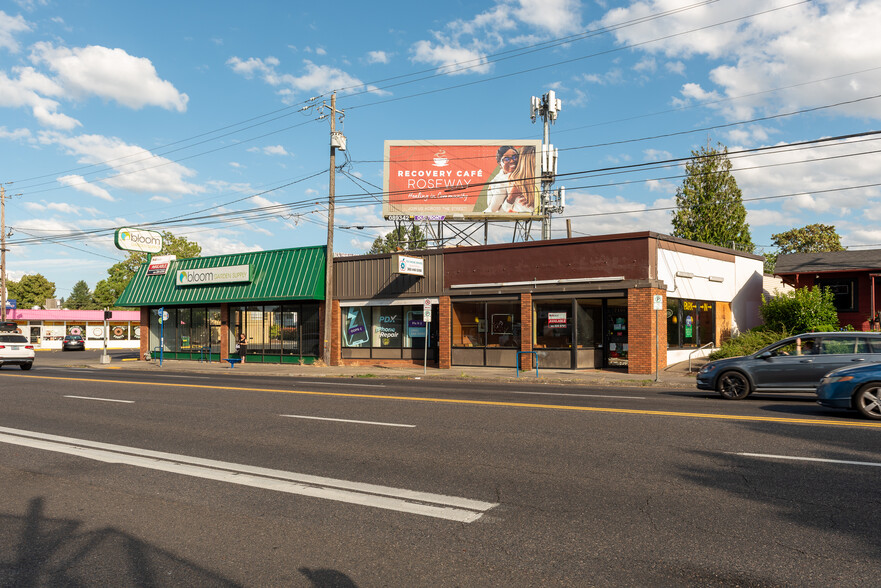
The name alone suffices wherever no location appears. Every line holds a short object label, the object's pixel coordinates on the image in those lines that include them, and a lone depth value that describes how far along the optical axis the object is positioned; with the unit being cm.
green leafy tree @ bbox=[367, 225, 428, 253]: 7644
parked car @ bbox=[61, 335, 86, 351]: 6147
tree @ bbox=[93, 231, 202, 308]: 6762
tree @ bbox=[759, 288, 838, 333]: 2547
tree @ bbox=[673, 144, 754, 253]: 4347
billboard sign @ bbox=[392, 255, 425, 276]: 2769
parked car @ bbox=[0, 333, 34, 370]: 2903
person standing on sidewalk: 3375
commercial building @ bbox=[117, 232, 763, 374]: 2411
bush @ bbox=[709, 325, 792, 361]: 2356
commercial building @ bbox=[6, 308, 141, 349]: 6619
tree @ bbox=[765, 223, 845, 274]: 6025
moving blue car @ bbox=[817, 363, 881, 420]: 1113
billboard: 3553
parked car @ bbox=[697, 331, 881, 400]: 1387
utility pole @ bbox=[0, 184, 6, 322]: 5086
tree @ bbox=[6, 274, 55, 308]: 10700
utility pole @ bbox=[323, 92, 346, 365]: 3041
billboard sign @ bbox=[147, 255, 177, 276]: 3900
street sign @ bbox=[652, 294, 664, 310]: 1975
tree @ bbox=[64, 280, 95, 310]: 14700
